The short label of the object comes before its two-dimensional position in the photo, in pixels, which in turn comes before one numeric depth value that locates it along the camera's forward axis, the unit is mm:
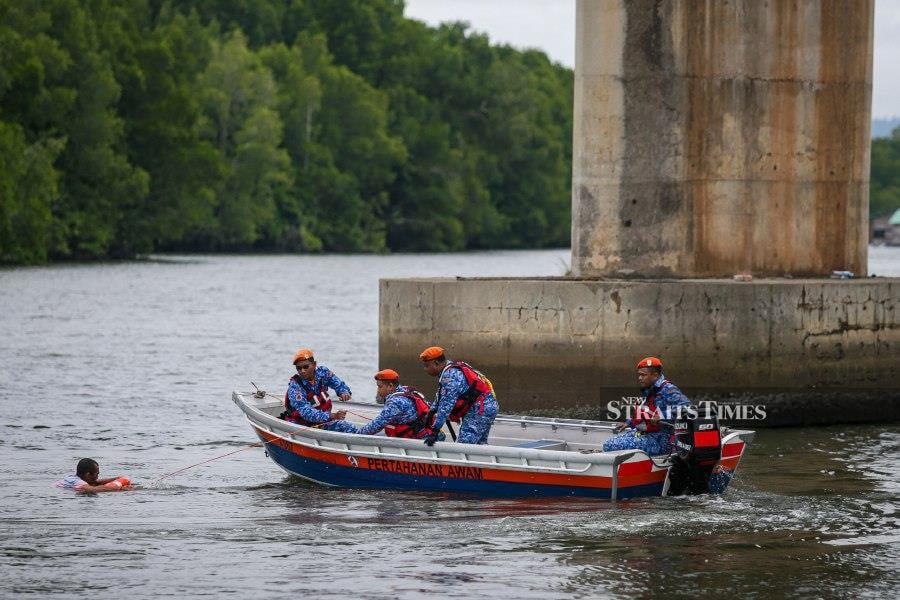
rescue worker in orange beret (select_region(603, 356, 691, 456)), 18172
